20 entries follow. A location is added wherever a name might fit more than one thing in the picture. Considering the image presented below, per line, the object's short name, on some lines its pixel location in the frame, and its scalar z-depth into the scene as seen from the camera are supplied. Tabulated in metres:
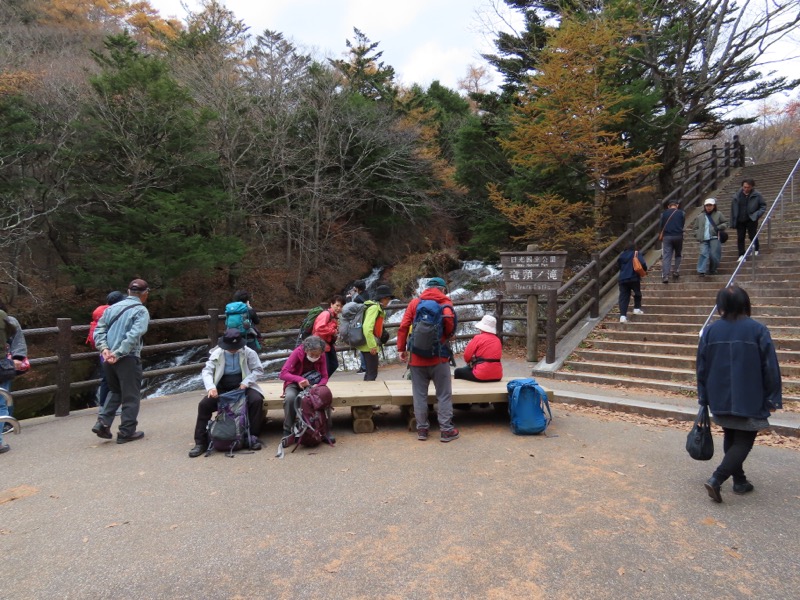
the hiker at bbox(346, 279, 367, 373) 6.60
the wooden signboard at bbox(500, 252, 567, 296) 8.81
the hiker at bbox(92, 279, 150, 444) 4.90
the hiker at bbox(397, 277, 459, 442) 4.83
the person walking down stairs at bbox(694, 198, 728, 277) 9.64
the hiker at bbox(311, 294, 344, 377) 5.63
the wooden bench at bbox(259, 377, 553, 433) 5.15
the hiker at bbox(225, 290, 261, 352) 6.21
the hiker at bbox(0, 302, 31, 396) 5.01
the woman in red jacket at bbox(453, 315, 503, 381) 5.77
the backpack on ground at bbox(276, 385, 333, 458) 4.72
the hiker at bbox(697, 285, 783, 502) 3.37
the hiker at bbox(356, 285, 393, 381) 6.32
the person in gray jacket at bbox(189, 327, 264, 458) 4.70
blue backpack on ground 5.14
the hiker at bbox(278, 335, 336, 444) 4.80
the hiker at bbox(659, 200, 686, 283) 9.88
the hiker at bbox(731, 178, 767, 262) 9.84
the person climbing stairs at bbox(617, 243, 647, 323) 8.95
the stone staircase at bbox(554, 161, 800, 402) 7.24
